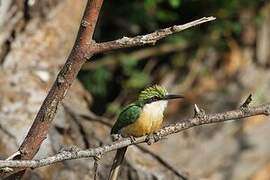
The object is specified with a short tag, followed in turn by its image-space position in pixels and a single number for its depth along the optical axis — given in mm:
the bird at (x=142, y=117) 6512
